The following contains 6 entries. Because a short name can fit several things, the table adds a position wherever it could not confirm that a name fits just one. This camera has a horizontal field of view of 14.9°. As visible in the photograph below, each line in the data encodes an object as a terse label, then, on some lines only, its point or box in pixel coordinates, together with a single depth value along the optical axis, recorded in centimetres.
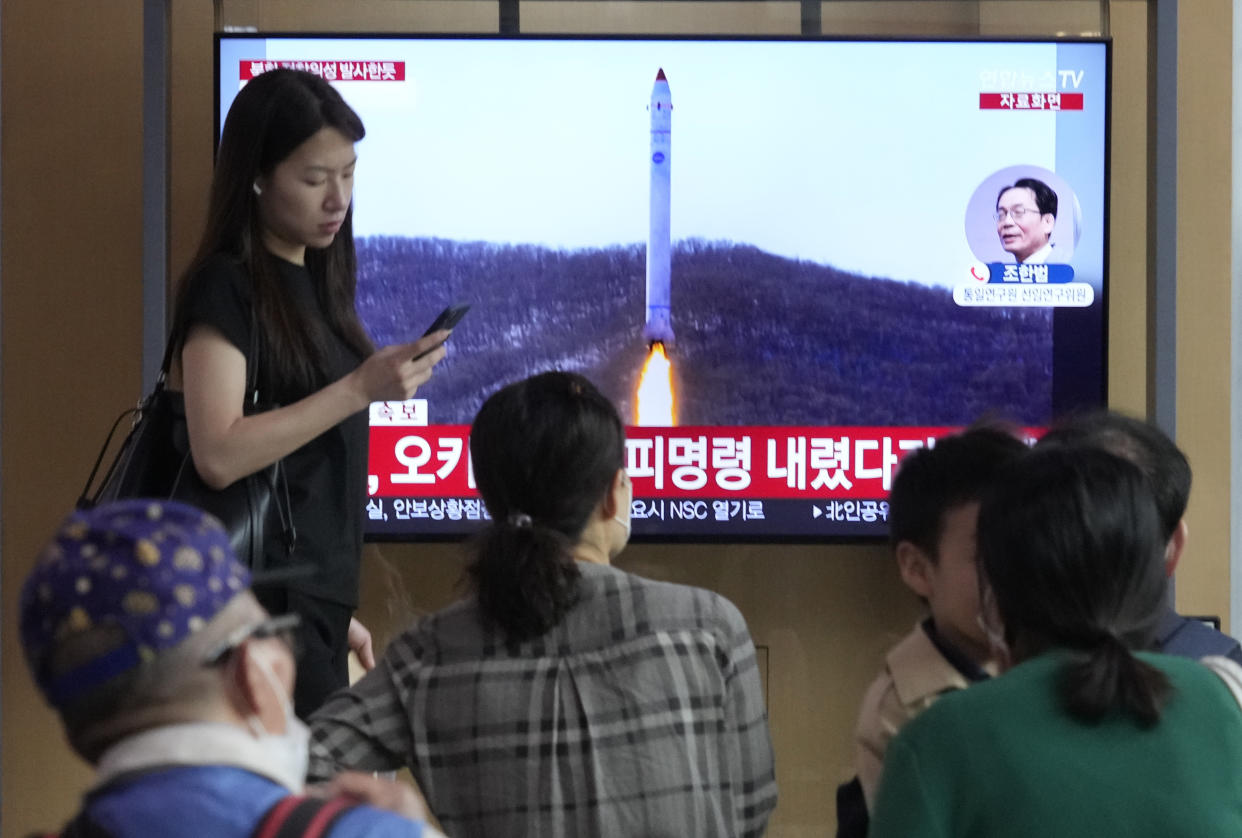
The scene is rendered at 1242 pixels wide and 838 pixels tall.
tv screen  668
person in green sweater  500
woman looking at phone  572
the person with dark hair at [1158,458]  552
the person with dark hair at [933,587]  530
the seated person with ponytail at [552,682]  535
